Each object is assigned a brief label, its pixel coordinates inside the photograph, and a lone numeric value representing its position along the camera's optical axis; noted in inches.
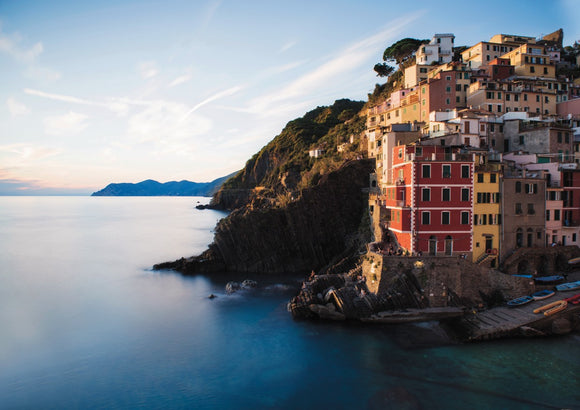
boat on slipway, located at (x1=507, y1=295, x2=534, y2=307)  1141.4
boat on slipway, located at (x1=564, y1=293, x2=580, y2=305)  1080.8
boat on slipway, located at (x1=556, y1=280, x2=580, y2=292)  1162.6
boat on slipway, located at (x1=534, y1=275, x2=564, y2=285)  1210.2
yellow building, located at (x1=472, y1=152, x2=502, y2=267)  1261.1
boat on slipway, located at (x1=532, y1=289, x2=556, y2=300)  1142.2
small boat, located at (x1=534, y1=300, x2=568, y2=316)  1057.5
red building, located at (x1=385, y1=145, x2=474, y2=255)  1223.5
